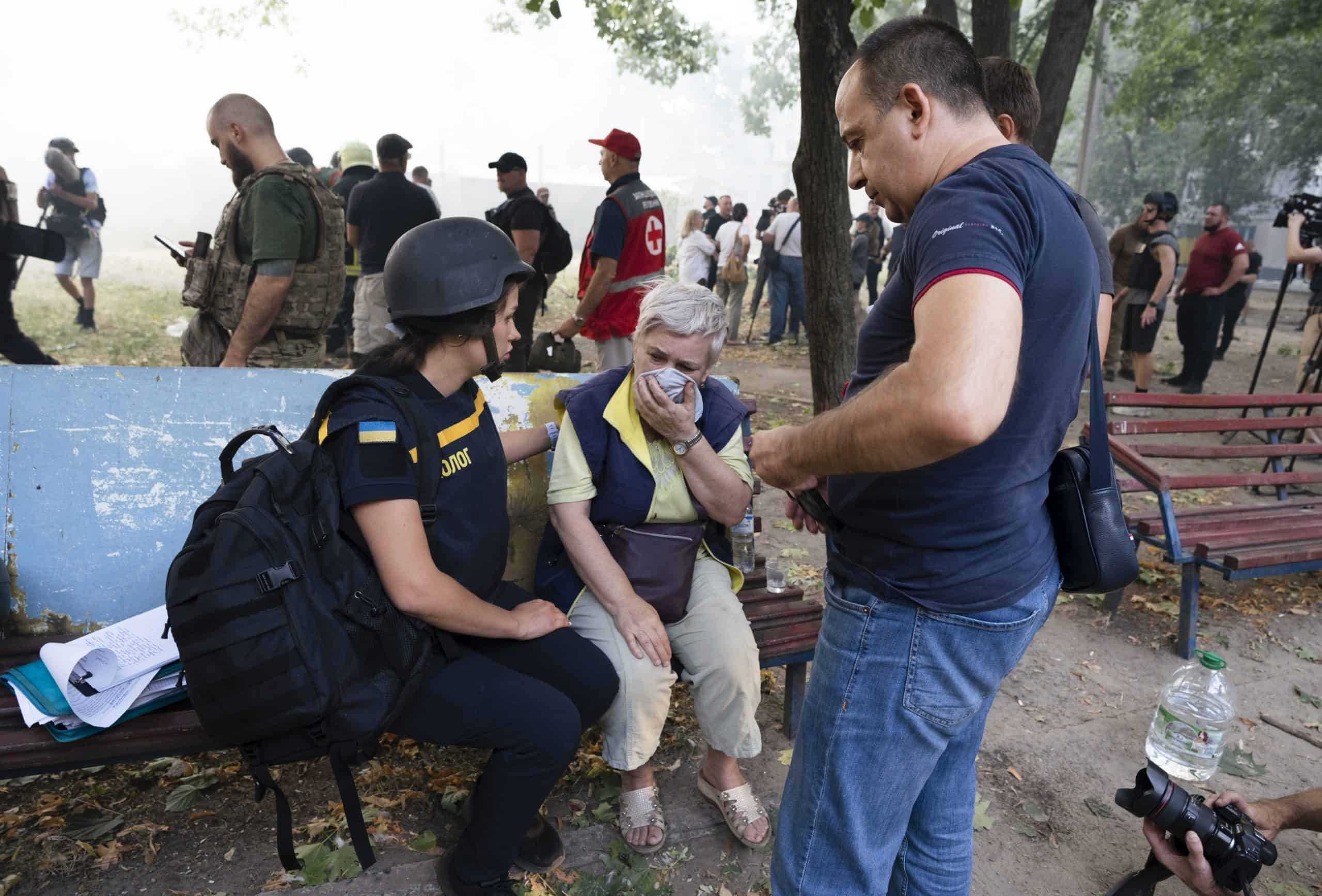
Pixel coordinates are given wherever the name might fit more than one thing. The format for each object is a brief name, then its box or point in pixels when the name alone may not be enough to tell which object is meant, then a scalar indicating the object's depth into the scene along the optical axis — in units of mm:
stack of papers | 2041
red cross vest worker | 5336
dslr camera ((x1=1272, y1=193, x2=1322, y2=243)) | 6340
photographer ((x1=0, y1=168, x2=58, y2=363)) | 5805
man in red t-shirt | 8453
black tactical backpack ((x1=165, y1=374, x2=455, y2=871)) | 1781
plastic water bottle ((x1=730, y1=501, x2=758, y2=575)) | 2984
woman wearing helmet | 1960
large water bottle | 3041
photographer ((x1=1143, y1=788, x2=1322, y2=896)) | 1896
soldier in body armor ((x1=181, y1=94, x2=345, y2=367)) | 3514
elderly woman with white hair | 2418
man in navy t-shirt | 1130
